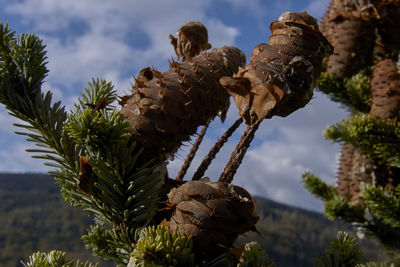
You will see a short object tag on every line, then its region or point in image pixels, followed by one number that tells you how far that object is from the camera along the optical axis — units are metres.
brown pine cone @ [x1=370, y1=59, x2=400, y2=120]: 0.71
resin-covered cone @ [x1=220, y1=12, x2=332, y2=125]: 0.39
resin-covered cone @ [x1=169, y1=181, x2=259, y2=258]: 0.37
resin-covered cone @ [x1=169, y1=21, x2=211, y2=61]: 0.44
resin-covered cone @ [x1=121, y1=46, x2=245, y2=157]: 0.40
